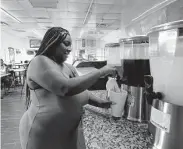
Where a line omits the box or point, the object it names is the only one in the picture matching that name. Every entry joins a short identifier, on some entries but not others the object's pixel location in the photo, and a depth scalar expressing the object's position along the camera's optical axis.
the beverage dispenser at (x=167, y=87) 0.53
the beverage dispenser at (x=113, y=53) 1.26
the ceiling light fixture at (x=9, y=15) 5.19
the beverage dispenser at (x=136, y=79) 0.93
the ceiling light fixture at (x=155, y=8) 2.16
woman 0.63
